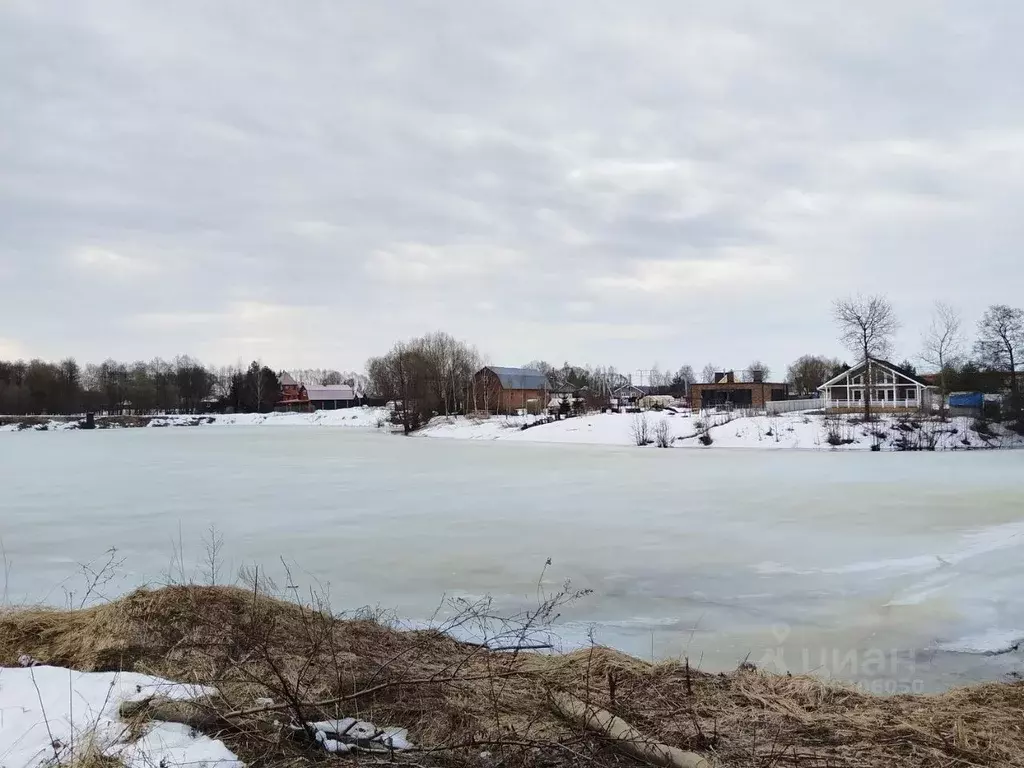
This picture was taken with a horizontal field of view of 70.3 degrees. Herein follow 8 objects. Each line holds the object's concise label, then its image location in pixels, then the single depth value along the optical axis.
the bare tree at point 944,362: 39.89
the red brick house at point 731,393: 55.53
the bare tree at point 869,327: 39.38
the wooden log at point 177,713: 3.30
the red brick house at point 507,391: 61.44
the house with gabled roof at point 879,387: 43.09
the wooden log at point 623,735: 2.89
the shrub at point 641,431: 33.59
